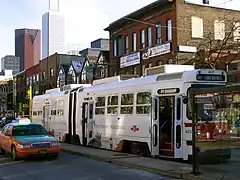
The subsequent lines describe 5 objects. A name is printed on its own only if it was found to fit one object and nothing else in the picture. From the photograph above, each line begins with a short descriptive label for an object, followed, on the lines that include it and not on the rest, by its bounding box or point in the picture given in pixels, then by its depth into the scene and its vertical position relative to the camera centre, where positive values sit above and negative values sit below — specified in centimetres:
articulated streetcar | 1404 -29
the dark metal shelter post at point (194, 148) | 1143 -116
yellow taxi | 1603 -137
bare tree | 2828 +381
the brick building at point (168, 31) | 3881 +716
